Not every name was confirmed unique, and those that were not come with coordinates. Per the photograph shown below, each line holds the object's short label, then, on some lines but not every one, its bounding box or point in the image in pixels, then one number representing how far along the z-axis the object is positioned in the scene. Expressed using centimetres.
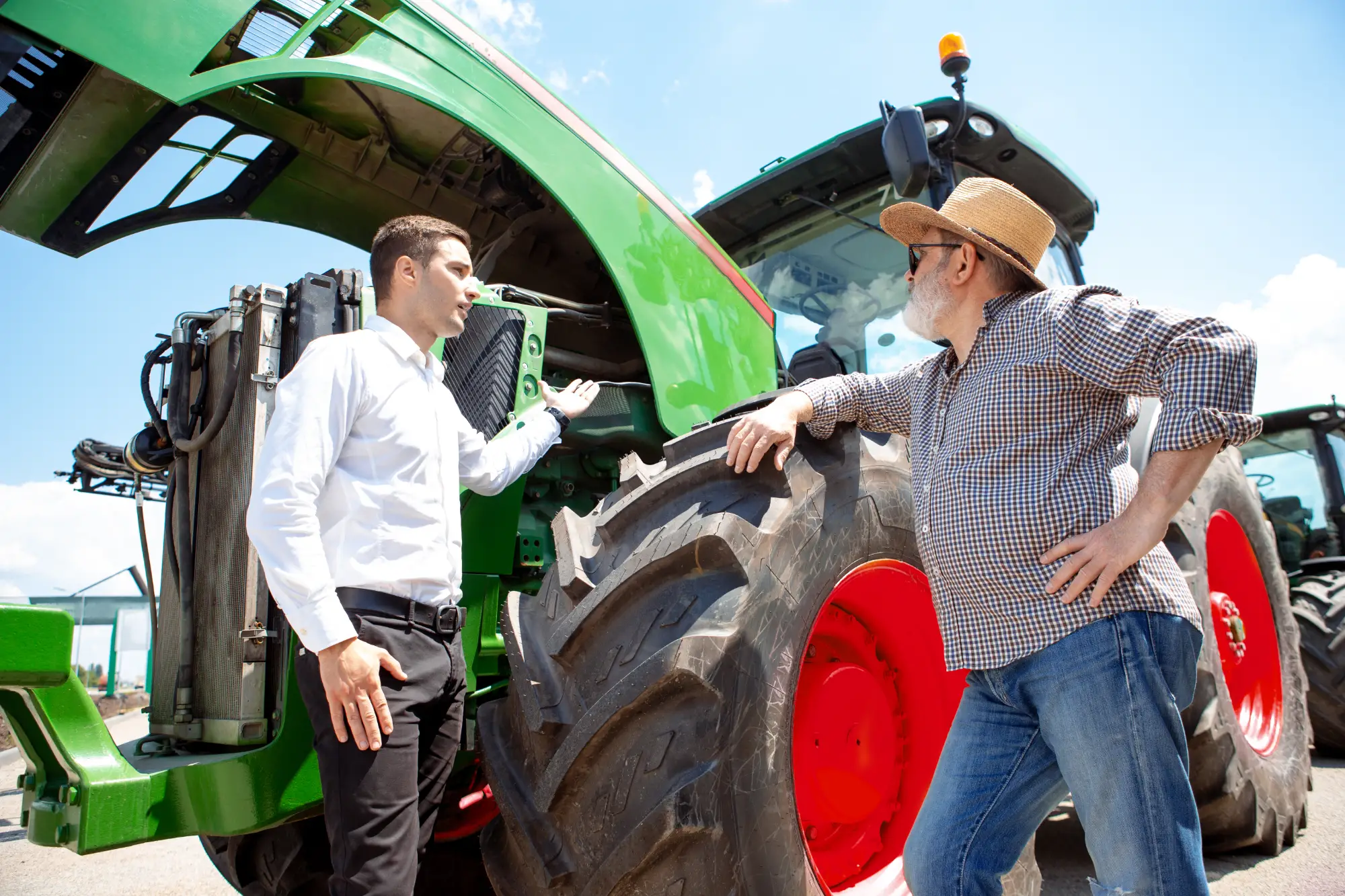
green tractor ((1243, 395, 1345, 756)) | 741
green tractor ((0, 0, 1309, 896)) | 171
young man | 157
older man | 140
